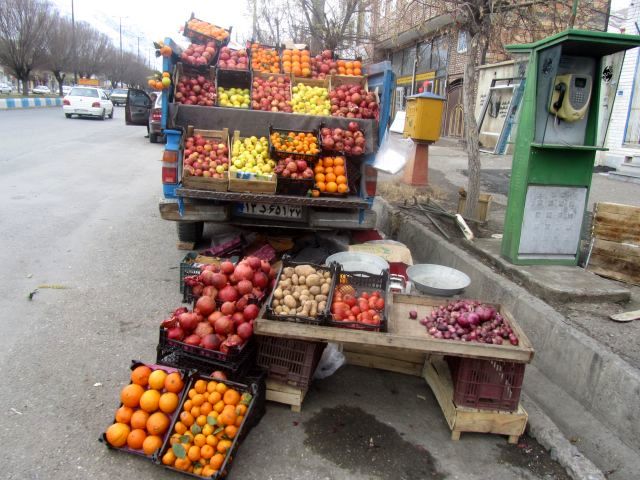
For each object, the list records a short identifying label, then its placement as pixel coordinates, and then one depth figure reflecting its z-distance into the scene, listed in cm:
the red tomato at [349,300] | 361
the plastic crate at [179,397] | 287
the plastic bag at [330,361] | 385
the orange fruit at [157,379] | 306
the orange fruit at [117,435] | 287
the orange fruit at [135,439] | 286
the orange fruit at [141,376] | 308
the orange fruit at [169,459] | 277
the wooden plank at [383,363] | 401
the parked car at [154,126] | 1612
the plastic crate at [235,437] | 274
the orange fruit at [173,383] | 304
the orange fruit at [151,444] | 281
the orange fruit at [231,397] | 303
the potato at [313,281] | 373
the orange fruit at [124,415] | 296
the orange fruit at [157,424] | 288
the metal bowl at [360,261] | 480
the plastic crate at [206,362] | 325
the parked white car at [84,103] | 2732
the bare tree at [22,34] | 4306
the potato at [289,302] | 347
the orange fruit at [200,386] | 306
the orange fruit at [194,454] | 277
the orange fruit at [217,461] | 274
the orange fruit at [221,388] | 308
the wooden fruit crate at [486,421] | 324
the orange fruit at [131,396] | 299
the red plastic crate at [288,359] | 341
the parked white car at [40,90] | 6309
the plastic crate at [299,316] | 334
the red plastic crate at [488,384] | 325
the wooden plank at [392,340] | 312
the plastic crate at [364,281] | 387
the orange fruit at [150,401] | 297
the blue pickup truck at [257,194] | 550
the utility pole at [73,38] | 5874
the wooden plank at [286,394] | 342
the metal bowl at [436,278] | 436
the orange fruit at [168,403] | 297
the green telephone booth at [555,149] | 483
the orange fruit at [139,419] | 292
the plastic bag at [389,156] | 595
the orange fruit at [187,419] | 292
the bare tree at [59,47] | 5200
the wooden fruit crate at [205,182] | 535
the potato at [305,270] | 384
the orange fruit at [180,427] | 288
